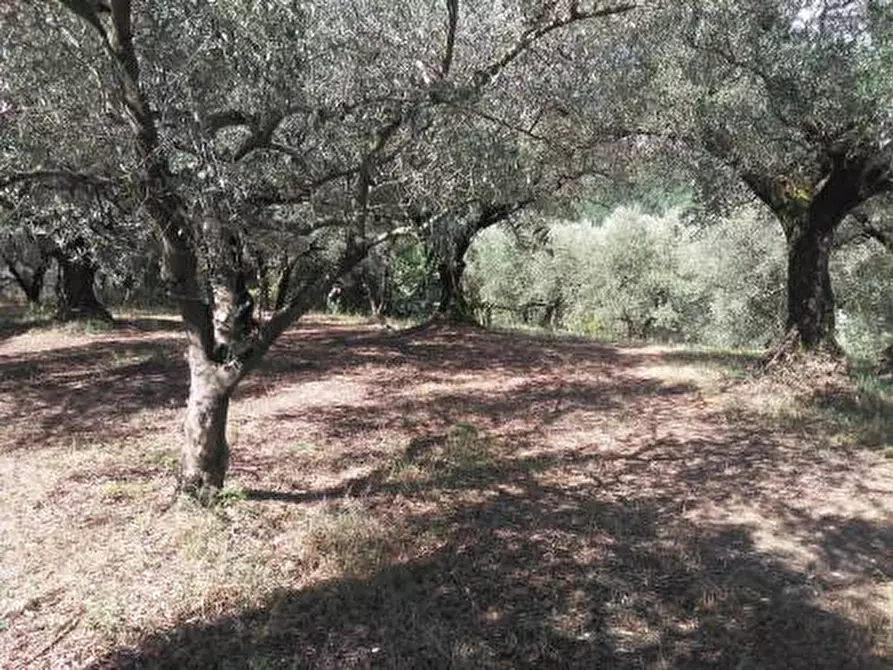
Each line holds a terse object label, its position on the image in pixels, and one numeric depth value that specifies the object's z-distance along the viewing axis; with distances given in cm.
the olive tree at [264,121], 545
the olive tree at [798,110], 910
